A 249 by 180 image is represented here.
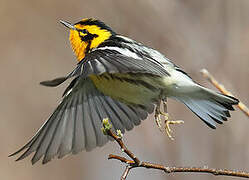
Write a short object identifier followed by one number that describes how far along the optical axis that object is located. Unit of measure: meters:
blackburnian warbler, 3.34
